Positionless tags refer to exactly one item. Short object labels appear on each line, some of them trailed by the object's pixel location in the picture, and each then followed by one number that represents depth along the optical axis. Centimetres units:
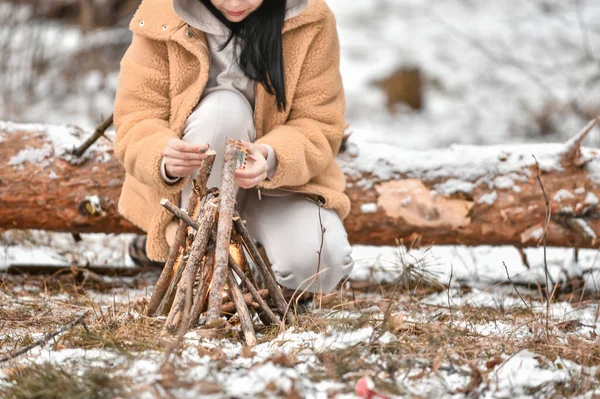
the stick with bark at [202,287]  426
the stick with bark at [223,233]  424
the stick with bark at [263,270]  432
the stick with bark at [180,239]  432
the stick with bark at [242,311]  421
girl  449
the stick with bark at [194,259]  424
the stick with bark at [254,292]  429
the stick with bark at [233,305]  435
